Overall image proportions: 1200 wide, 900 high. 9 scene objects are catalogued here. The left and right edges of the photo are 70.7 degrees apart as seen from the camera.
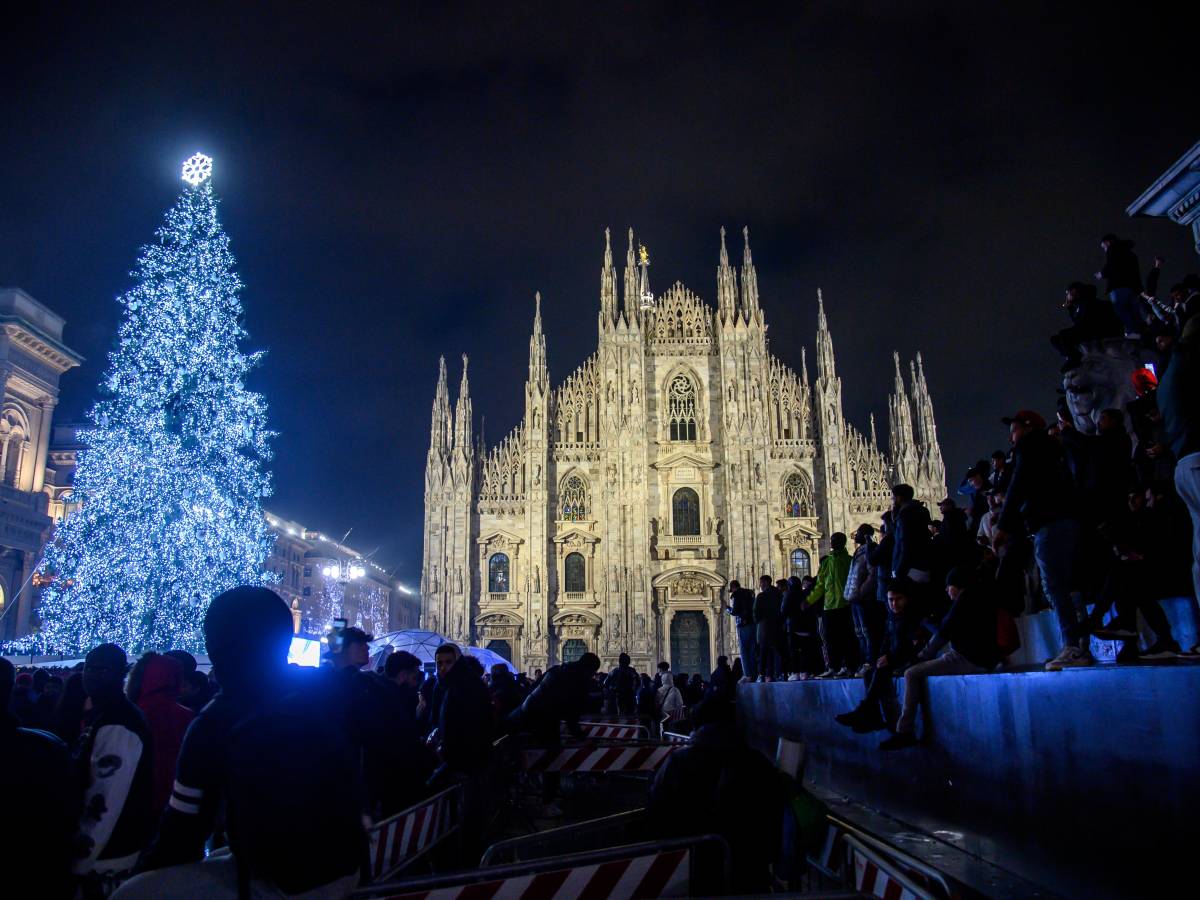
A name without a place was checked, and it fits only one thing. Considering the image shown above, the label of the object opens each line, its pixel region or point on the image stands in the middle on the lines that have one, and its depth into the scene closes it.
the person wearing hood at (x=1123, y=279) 7.66
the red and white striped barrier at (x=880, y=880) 3.14
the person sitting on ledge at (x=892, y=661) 7.04
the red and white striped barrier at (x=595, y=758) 8.22
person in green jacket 10.12
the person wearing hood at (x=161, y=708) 4.56
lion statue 7.30
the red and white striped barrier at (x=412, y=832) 4.68
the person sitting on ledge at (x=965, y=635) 6.11
